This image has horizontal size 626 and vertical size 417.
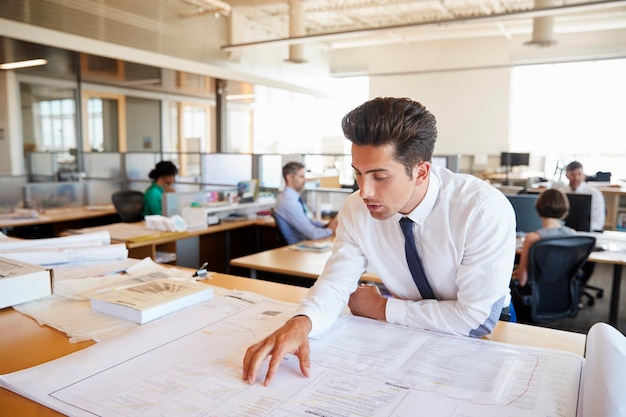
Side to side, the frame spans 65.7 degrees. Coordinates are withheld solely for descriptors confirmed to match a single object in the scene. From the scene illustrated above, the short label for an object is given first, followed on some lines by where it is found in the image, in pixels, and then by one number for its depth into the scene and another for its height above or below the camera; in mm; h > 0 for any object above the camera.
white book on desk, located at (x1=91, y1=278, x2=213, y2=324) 1295 -402
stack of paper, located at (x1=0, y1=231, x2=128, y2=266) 1781 -365
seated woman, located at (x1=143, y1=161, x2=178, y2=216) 4715 -298
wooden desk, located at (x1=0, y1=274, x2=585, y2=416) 1022 -454
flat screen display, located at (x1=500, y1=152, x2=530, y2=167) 9719 +26
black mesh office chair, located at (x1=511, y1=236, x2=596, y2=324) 3123 -792
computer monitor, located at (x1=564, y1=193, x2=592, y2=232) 4164 -436
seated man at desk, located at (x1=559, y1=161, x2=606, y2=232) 4844 -303
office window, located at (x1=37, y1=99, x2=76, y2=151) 7230 +457
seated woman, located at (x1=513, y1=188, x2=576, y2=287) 3225 -423
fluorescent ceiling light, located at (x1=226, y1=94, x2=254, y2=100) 9867 +1235
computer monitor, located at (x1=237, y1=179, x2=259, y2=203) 4930 -341
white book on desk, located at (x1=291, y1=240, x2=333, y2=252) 3463 -646
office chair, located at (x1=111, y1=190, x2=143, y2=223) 4906 -507
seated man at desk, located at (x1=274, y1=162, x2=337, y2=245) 3938 -519
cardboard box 1392 -376
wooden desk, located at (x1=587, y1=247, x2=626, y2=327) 3432 -823
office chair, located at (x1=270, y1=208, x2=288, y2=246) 3988 -559
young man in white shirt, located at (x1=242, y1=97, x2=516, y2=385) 1211 -220
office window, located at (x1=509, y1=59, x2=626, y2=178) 9641 +987
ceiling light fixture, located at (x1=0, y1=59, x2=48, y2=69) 6315 +1203
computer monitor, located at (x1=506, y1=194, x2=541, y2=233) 4023 -438
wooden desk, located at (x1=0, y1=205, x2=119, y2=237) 4641 -653
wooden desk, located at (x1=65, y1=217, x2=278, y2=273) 3690 -756
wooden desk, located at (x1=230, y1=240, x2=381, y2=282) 2847 -662
